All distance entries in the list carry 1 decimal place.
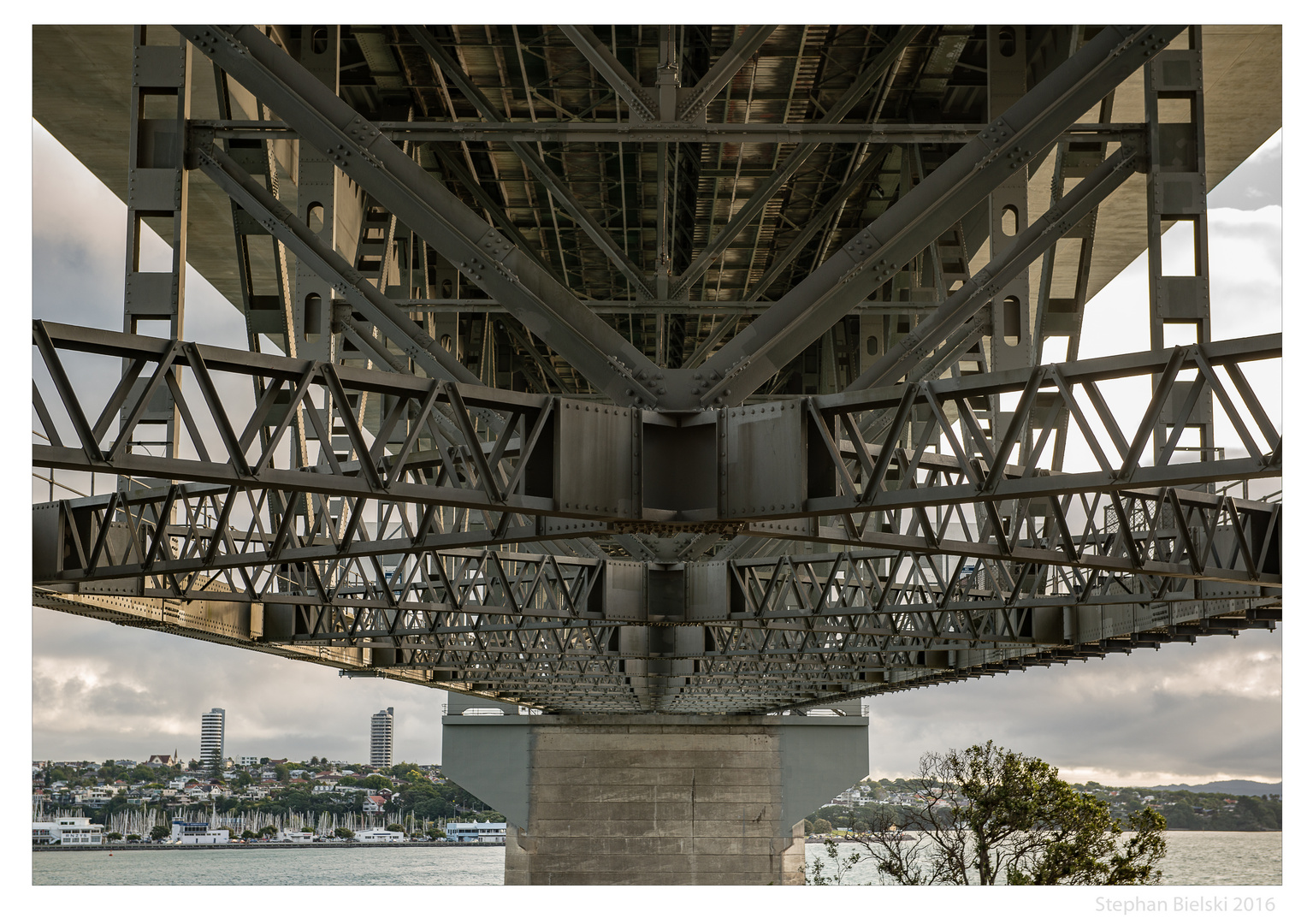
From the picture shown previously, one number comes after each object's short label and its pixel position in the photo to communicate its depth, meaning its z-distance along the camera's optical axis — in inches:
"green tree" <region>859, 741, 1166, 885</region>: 1523.1
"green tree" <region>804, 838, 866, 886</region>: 2060.7
